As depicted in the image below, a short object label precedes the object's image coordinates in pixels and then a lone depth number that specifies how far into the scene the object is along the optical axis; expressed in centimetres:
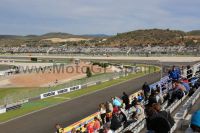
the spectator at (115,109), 1106
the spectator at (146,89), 1432
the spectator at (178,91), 1021
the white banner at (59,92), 2351
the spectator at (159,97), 1110
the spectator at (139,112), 984
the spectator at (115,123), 928
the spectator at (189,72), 1733
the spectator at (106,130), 815
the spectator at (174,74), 1378
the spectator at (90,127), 1033
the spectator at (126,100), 1308
